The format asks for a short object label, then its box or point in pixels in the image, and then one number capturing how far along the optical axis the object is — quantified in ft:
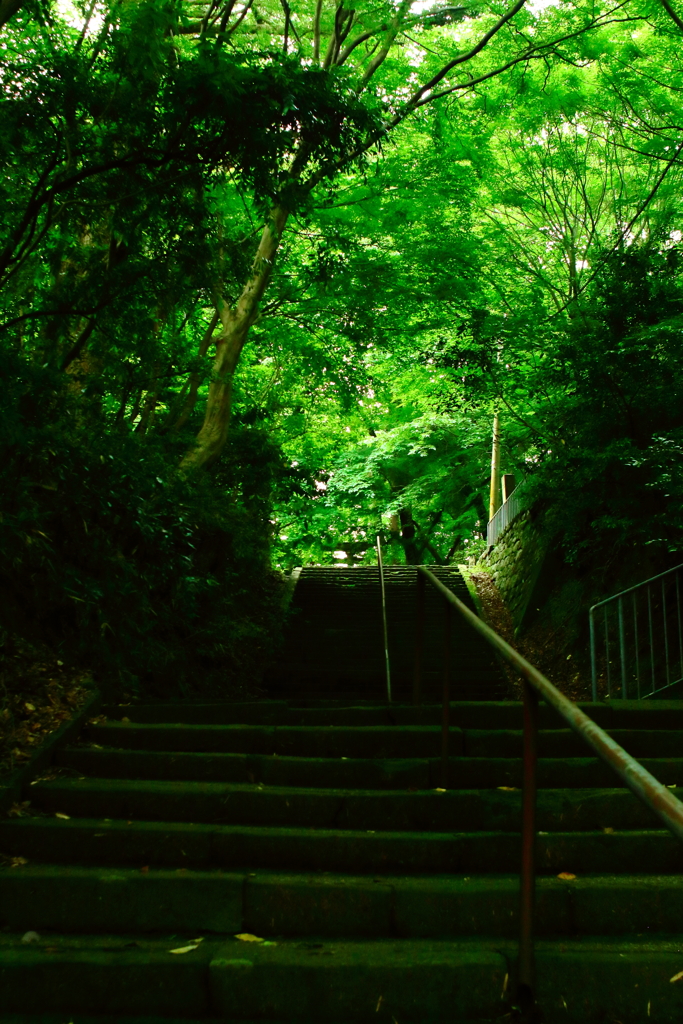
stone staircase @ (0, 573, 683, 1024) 7.45
